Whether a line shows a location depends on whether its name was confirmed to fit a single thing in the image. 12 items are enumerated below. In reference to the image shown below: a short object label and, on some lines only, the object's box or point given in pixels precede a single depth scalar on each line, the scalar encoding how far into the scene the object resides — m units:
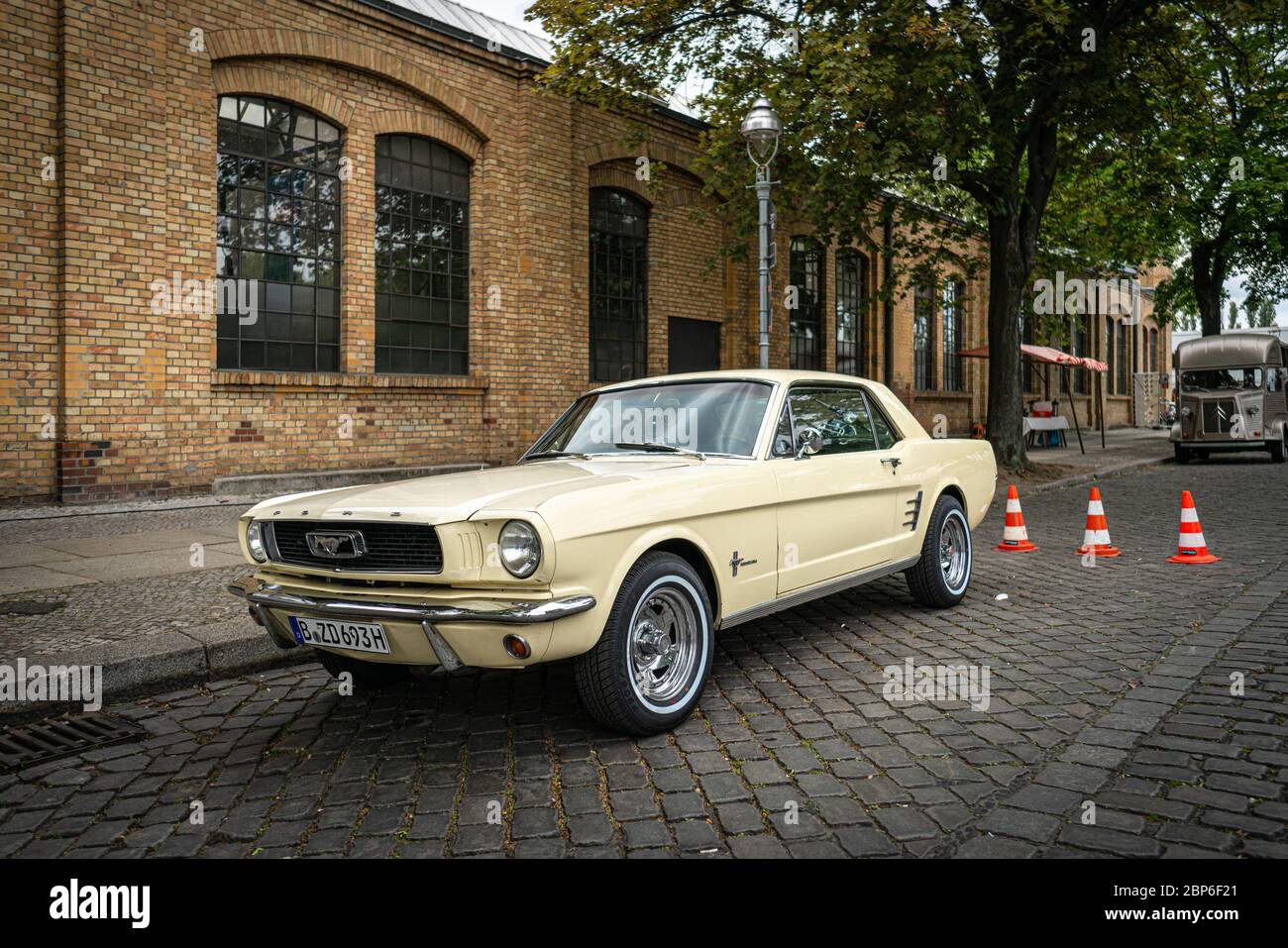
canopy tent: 23.66
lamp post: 10.26
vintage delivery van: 20.45
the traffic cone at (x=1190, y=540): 7.73
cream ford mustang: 3.40
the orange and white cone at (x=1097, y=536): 8.18
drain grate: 3.69
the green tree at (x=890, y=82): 11.10
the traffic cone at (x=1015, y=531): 8.72
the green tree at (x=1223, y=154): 14.43
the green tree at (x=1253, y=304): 29.91
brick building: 9.42
